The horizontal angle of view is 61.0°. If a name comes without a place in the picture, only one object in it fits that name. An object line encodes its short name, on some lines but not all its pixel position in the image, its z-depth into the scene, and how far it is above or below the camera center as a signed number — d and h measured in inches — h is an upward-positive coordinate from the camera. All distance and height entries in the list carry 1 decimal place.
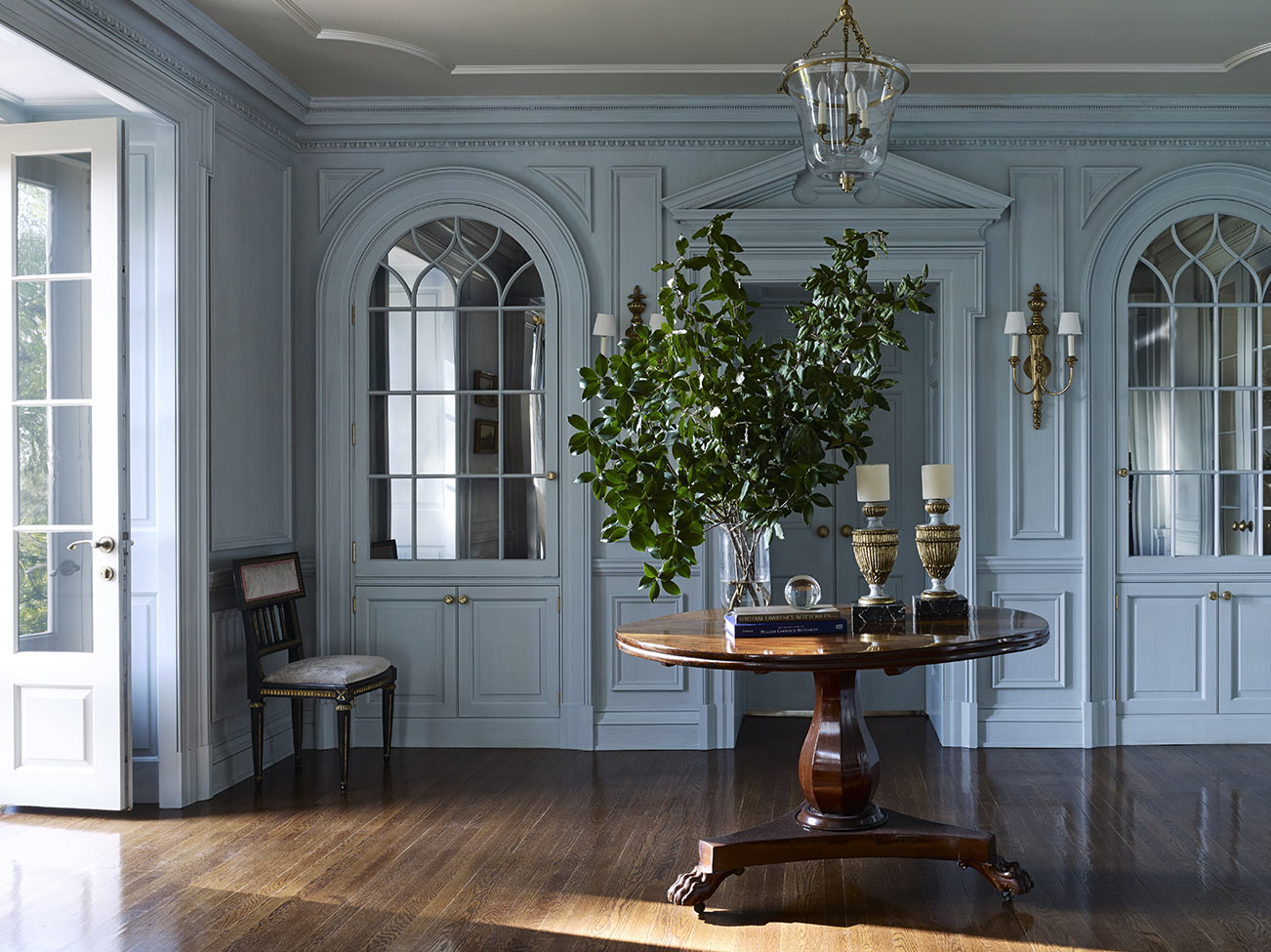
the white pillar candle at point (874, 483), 123.6 -0.7
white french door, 153.4 +1.6
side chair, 171.0 -30.0
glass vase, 123.0 -10.3
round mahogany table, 112.9 -34.2
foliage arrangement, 113.6 +7.6
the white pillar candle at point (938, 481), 126.6 -0.6
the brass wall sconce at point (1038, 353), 195.2 +22.2
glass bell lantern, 109.7 +38.5
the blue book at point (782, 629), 116.9 -16.5
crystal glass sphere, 123.2 -13.3
